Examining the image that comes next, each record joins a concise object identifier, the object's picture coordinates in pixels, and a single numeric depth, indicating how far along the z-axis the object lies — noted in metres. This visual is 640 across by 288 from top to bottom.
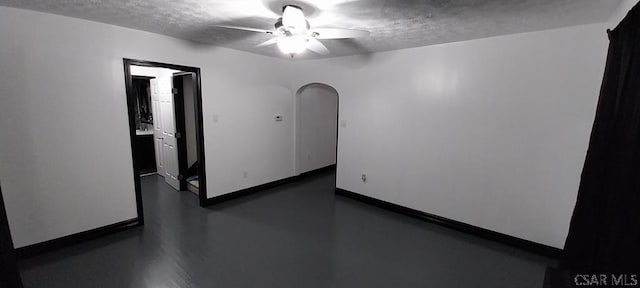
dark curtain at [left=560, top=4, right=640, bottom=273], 1.38
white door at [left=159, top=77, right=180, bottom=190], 4.36
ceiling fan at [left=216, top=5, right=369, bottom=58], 1.97
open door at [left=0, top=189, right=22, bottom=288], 1.65
